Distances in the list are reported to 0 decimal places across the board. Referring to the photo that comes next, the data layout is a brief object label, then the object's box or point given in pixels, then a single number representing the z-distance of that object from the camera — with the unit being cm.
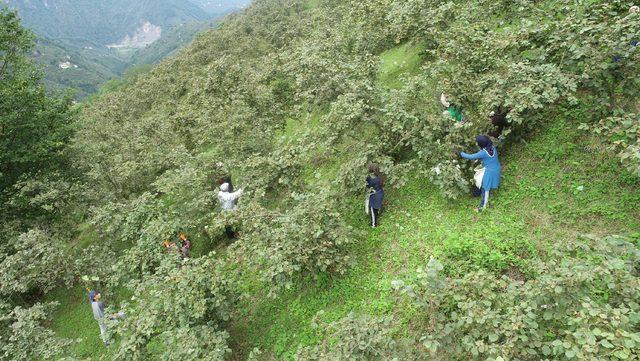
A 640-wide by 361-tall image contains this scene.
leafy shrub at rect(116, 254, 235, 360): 733
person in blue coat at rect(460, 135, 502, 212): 836
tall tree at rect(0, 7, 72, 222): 1650
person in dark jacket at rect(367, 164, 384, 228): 964
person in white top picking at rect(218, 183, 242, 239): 1177
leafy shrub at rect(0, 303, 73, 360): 912
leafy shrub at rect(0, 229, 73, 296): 1183
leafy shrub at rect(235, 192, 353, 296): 796
